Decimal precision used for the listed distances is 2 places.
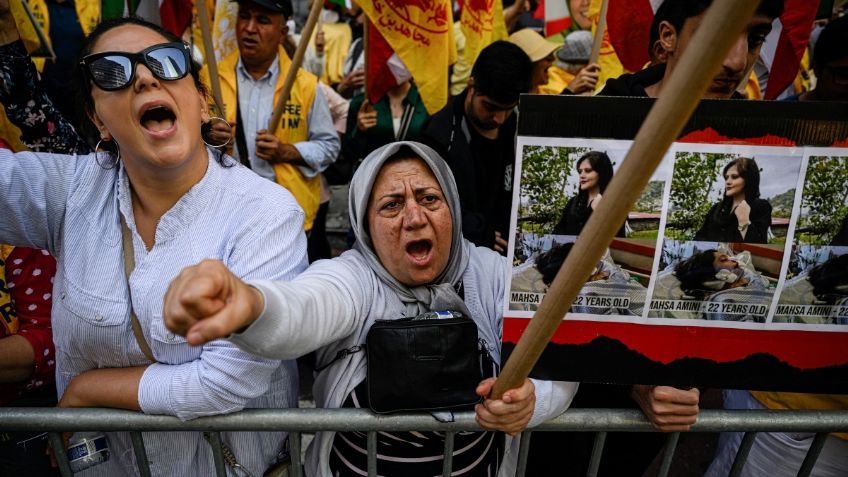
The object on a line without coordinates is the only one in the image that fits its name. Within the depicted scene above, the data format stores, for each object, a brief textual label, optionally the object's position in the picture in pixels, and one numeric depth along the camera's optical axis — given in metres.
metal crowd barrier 1.38
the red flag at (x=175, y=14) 3.14
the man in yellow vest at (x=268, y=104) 3.18
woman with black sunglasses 1.37
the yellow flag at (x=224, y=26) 3.45
